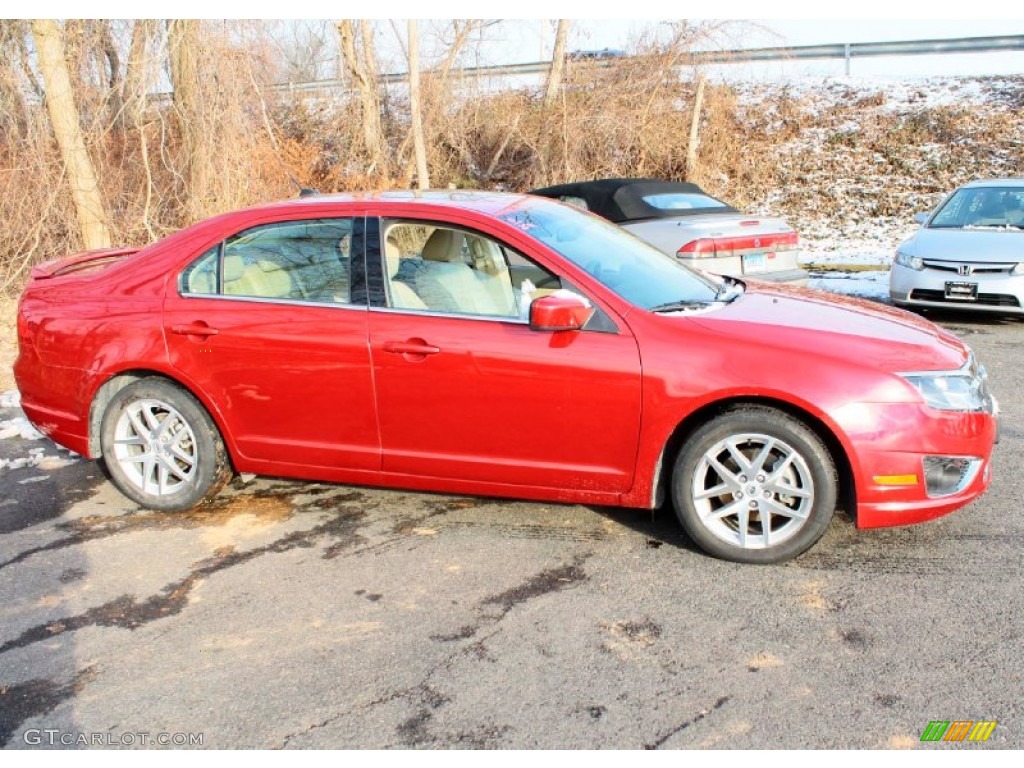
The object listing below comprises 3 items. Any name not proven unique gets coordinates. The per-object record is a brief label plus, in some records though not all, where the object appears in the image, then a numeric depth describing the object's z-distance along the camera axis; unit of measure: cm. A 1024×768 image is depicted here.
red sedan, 387
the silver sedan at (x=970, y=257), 890
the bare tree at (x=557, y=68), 1959
